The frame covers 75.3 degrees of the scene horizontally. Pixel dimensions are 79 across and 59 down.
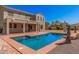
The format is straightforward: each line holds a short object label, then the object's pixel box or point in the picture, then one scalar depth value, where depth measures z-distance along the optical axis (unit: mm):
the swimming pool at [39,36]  3287
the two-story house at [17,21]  5964
